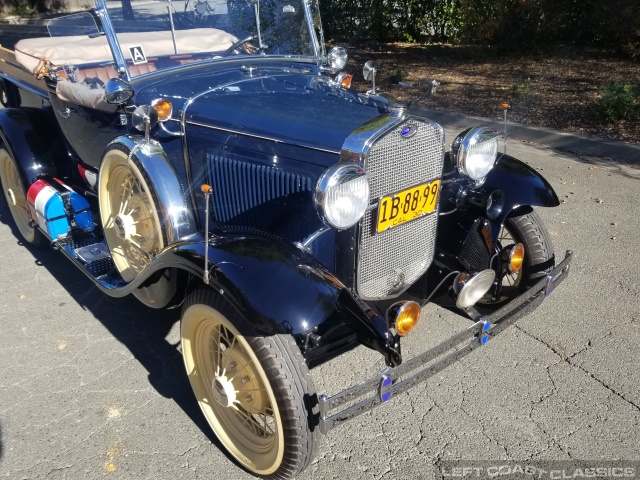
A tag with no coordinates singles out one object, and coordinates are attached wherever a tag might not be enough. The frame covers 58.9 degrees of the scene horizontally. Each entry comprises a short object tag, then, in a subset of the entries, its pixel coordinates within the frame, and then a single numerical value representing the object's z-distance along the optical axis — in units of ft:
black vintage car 7.24
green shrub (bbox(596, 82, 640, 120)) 23.07
